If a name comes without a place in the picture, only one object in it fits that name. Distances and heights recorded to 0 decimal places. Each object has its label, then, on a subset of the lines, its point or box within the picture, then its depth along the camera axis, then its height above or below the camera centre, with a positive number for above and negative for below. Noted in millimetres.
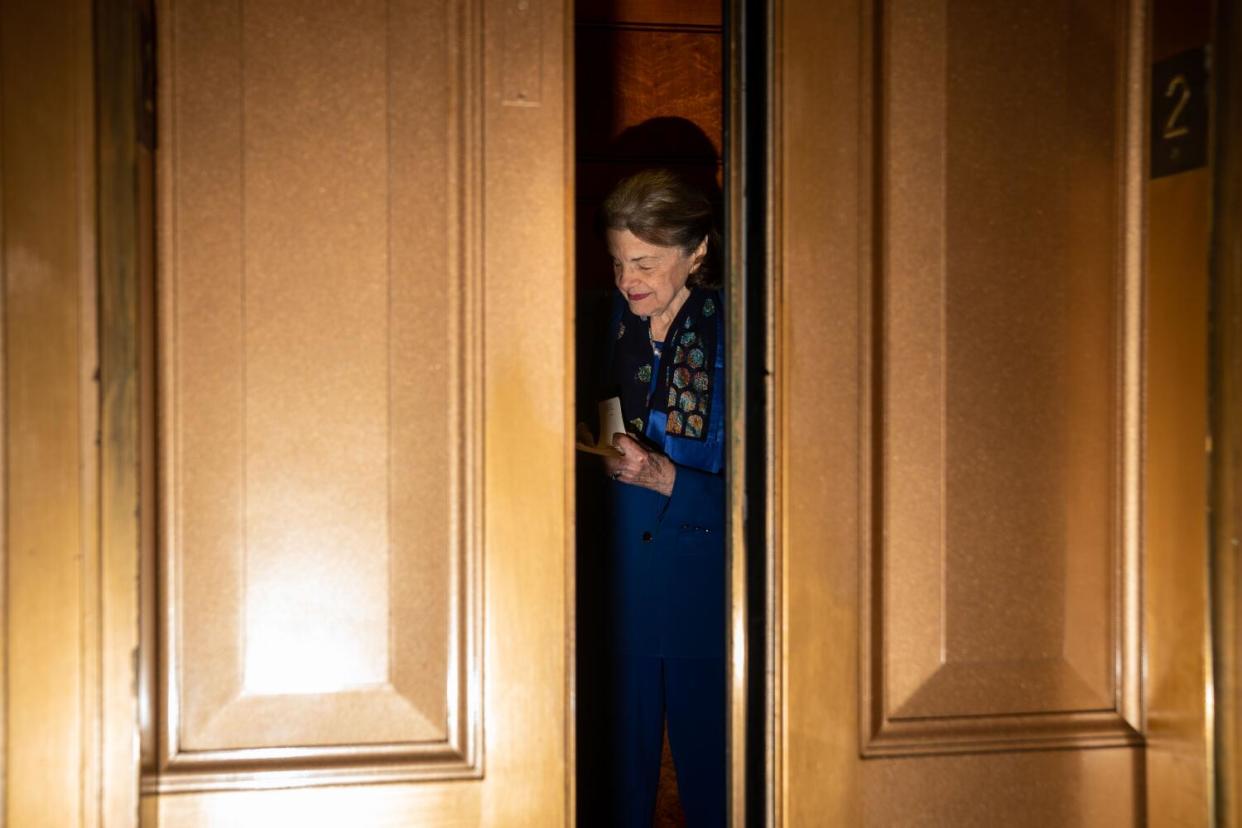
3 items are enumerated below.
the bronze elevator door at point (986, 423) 1579 -20
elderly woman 2279 -231
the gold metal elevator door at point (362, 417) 1490 -10
